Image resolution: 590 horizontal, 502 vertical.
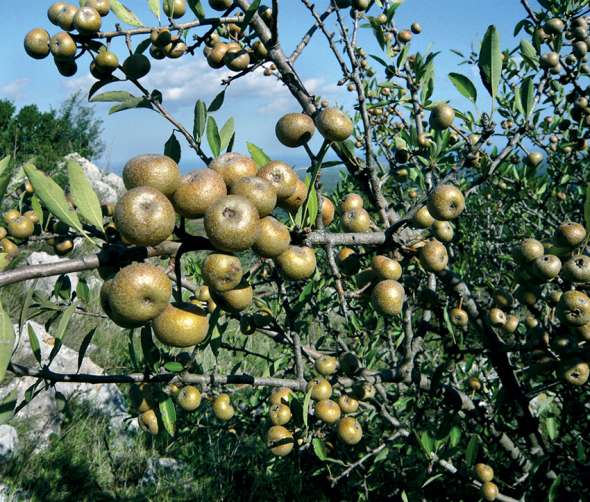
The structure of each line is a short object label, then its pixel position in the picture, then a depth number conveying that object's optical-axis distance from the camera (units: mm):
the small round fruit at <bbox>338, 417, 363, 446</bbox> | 598
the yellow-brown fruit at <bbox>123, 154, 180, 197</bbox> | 321
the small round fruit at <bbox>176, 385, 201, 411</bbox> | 556
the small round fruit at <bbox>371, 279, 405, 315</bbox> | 438
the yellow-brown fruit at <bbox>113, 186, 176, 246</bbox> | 298
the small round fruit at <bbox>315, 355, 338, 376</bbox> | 608
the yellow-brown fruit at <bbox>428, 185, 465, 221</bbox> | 391
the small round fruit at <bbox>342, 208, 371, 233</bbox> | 440
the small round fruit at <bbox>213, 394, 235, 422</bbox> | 655
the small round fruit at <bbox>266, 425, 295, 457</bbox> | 610
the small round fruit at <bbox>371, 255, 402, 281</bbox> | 444
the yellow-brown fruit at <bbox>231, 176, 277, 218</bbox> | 319
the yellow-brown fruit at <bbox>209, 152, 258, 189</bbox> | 343
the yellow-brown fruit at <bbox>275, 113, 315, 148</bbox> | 388
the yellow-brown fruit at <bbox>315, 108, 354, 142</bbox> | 368
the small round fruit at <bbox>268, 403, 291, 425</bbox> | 601
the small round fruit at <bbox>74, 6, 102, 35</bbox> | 402
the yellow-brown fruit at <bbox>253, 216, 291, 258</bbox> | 325
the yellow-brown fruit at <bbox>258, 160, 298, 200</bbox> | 343
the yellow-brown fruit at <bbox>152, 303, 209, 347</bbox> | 324
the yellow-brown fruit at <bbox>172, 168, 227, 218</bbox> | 319
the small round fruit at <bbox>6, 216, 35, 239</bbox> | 450
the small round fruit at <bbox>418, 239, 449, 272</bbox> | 429
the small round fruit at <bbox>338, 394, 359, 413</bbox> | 614
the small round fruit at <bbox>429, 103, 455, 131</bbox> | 460
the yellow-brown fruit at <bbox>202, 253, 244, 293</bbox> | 321
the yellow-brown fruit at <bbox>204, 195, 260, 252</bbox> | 304
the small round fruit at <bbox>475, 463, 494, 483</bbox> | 546
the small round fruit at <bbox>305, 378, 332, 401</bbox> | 556
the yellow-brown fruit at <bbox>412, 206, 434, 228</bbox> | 431
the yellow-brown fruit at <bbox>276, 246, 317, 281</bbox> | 358
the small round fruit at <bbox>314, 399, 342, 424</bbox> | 571
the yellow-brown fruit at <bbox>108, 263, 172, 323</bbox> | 302
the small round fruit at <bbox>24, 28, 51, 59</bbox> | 427
